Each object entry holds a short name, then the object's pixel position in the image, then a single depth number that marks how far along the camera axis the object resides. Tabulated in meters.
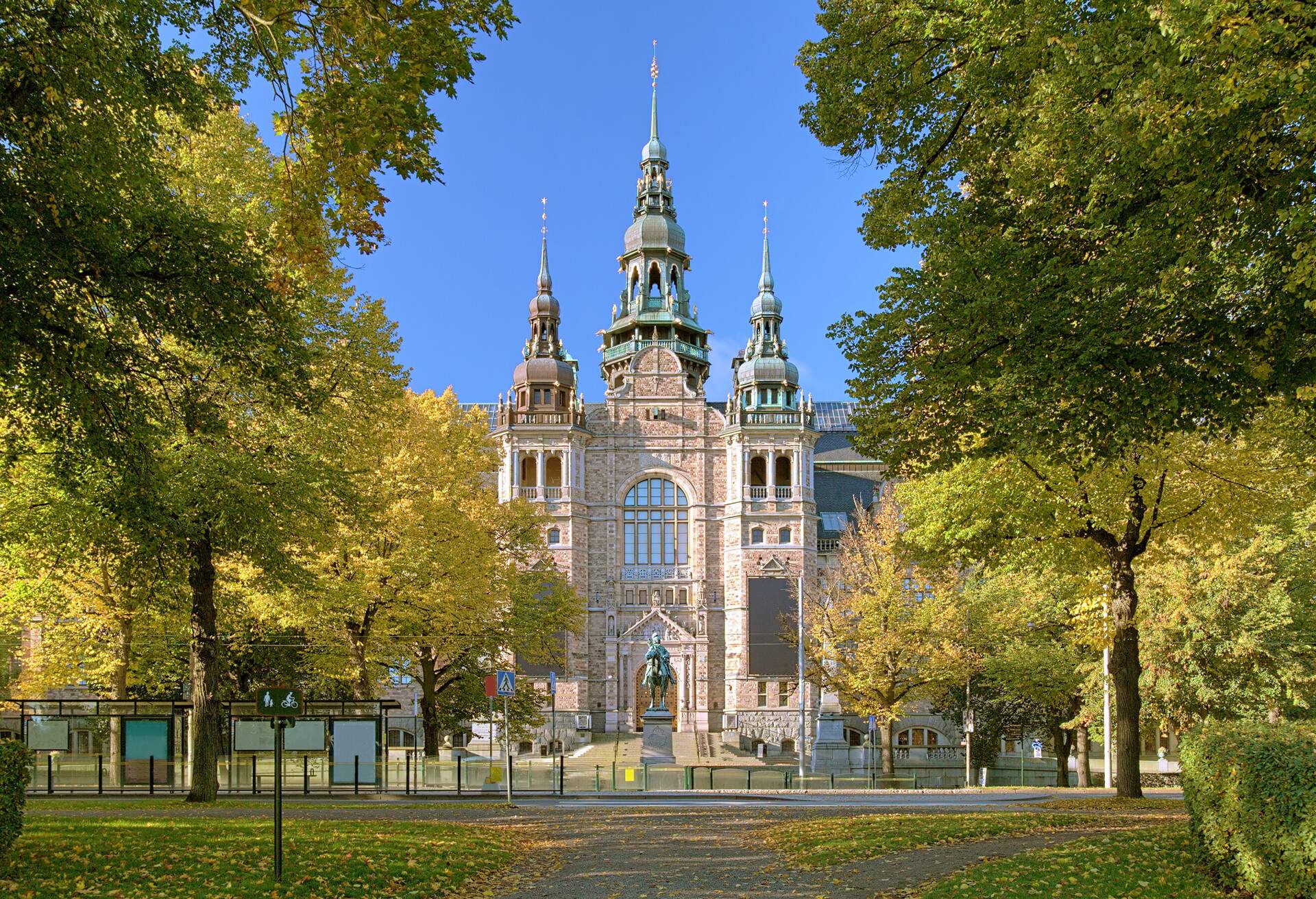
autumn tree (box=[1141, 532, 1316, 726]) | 30.98
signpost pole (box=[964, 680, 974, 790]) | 36.66
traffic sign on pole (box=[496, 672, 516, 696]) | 20.97
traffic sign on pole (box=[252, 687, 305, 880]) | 9.67
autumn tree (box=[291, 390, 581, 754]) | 23.28
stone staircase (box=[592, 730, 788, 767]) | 45.69
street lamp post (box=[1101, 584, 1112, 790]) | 30.15
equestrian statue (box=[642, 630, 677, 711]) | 40.06
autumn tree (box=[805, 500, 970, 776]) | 38.62
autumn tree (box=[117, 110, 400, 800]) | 15.06
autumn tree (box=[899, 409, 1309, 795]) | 18.14
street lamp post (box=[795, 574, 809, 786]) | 42.97
